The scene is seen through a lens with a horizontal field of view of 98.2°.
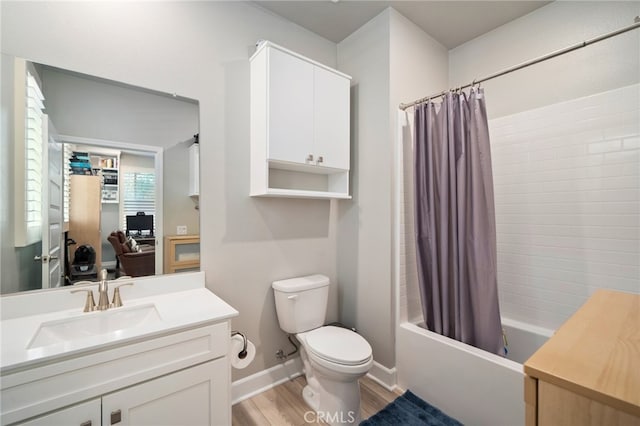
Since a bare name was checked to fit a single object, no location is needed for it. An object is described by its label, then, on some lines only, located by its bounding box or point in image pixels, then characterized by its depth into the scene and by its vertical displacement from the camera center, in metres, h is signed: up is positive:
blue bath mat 1.54 -1.16
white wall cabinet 1.70 +0.62
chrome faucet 1.27 -0.36
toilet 1.51 -0.77
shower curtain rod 1.18 +0.77
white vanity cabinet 0.87 -0.60
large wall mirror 1.21 +0.19
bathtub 1.38 -0.91
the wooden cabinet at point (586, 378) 0.50 -0.32
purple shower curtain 1.59 -0.05
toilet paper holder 1.59 -0.77
